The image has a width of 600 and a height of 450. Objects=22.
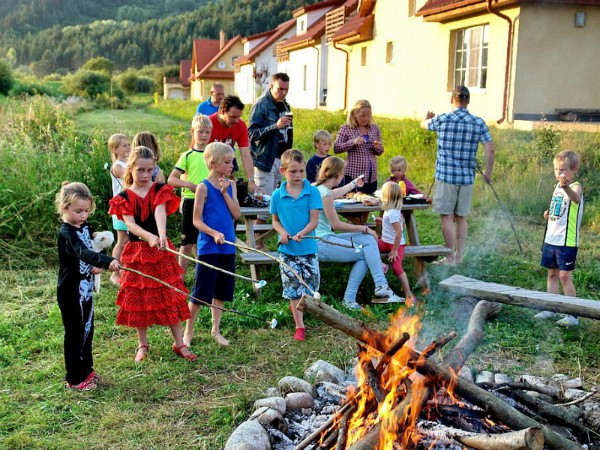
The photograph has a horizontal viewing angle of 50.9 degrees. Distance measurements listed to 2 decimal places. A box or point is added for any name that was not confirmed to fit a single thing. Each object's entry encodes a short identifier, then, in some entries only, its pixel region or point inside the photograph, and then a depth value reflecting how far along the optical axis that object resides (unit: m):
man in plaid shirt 7.29
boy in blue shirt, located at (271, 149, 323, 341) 5.20
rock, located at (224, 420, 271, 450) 3.29
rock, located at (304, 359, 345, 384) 4.28
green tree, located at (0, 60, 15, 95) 35.06
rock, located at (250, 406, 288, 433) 3.60
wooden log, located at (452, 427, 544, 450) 2.69
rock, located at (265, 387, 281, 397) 4.07
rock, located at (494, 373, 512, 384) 4.21
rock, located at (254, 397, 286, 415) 3.79
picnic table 6.47
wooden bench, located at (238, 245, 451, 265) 6.48
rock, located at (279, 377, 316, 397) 4.06
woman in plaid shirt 7.32
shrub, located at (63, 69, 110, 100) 47.75
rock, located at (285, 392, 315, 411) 3.88
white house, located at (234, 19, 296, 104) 40.31
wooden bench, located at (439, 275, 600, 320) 4.64
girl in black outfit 4.16
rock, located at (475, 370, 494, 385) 4.22
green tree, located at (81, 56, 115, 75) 72.38
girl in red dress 4.65
